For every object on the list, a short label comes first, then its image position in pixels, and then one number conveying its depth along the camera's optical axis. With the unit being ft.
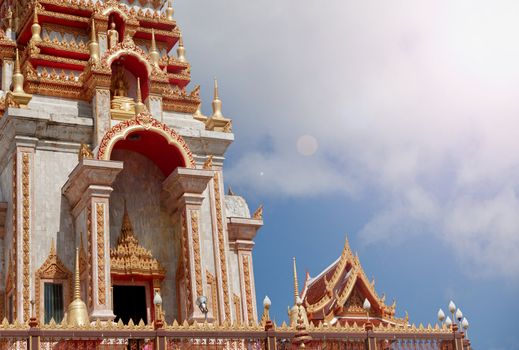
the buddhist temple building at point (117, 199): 73.20
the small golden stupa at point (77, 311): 66.85
